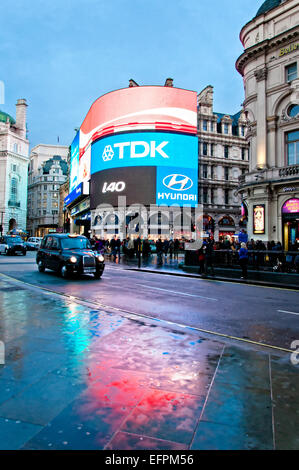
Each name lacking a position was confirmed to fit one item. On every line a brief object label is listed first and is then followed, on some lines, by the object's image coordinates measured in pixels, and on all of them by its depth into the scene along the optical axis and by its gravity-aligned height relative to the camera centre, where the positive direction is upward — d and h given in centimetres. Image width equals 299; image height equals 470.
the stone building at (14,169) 8756 +2018
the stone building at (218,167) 5362 +1288
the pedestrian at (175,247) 3277 -33
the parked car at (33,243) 4550 -8
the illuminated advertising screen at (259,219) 2659 +204
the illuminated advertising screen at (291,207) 2500 +291
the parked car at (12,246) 3161 -35
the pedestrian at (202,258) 1801 -79
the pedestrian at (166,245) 3296 -14
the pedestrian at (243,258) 1602 -67
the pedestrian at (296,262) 1570 -84
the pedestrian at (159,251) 2500 -57
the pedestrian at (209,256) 1747 -65
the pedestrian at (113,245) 2986 -17
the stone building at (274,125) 2531 +961
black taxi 1445 -62
